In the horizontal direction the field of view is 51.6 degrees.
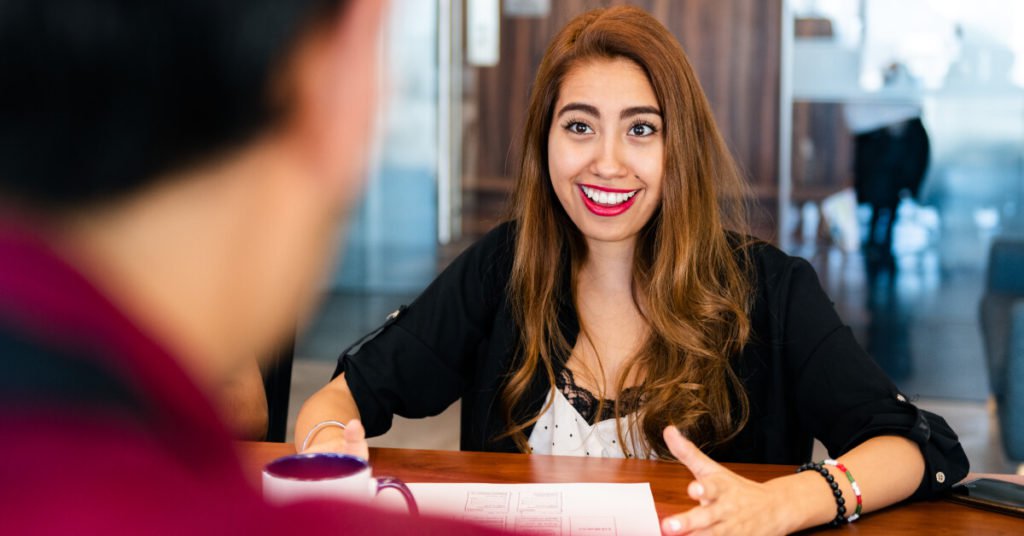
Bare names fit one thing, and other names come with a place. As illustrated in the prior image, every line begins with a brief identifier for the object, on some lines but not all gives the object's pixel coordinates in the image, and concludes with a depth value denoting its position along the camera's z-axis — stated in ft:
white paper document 4.49
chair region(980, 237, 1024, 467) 14.53
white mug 3.67
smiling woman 6.30
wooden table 4.83
